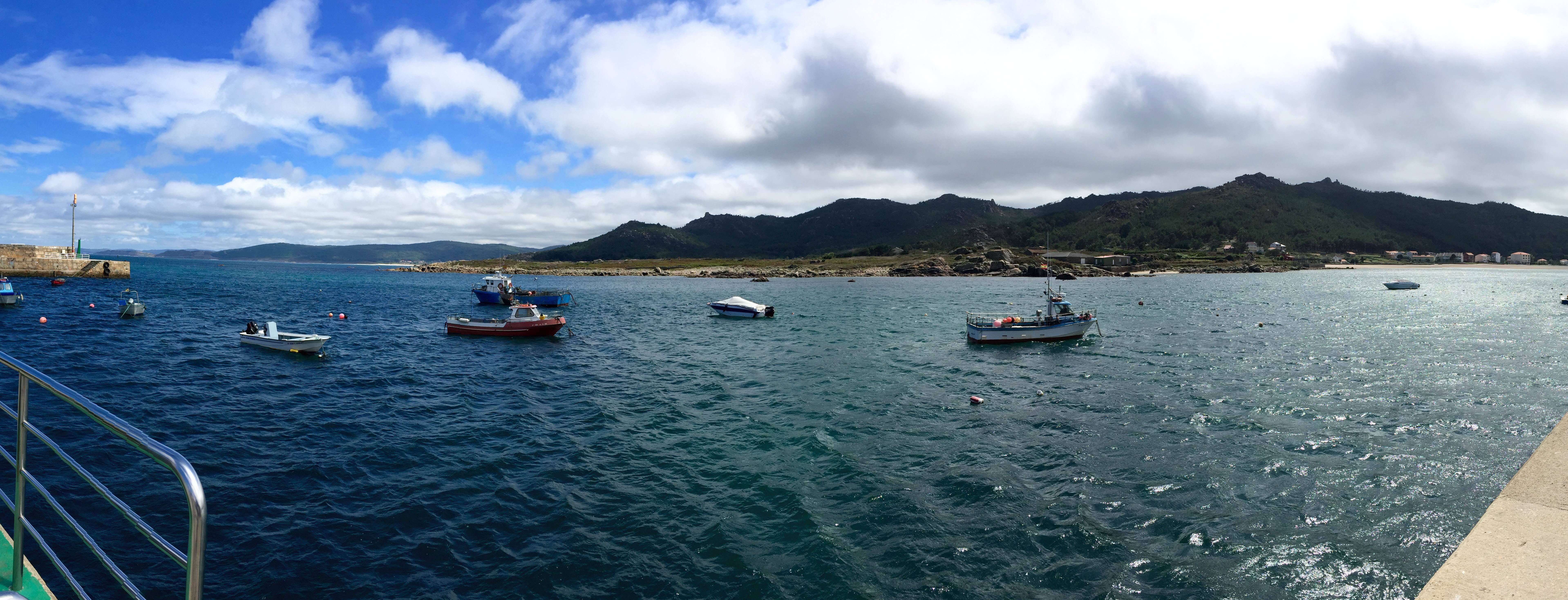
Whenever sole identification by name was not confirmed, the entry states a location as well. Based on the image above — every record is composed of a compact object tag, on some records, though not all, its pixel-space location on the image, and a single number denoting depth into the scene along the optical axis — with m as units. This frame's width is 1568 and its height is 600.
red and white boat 46.84
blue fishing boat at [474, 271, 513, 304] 81.81
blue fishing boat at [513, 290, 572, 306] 75.88
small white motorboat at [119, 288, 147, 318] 52.94
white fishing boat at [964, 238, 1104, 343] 45.00
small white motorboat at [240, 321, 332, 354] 37.16
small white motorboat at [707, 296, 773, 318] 65.12
